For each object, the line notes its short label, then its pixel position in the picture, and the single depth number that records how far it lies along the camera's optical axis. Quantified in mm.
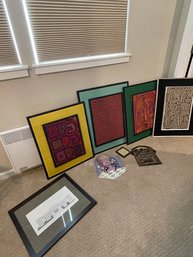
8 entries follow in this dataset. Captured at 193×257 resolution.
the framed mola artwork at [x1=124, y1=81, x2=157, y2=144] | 1702
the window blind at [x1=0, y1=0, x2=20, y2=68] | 1039
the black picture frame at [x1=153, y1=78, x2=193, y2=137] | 1681
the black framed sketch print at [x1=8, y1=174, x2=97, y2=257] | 1091
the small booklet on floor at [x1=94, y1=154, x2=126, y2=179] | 1522
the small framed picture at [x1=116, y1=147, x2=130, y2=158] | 1721
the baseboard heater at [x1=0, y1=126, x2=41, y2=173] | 1360
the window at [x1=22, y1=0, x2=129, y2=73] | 1115
